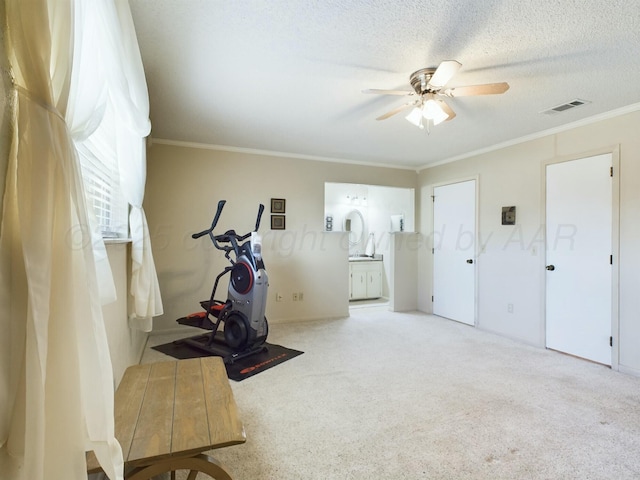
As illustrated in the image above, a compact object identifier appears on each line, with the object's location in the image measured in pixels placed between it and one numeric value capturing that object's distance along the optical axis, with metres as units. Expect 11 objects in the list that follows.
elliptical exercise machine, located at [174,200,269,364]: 3.33
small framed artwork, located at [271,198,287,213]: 4.65
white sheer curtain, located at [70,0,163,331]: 1.16
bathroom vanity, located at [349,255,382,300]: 6.36
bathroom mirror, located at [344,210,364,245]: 7.09
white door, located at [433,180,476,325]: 4.62
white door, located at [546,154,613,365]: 3.21
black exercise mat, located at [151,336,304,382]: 3.01
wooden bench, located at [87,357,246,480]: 1.24
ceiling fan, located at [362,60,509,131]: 2.00
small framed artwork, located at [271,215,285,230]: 4.65
